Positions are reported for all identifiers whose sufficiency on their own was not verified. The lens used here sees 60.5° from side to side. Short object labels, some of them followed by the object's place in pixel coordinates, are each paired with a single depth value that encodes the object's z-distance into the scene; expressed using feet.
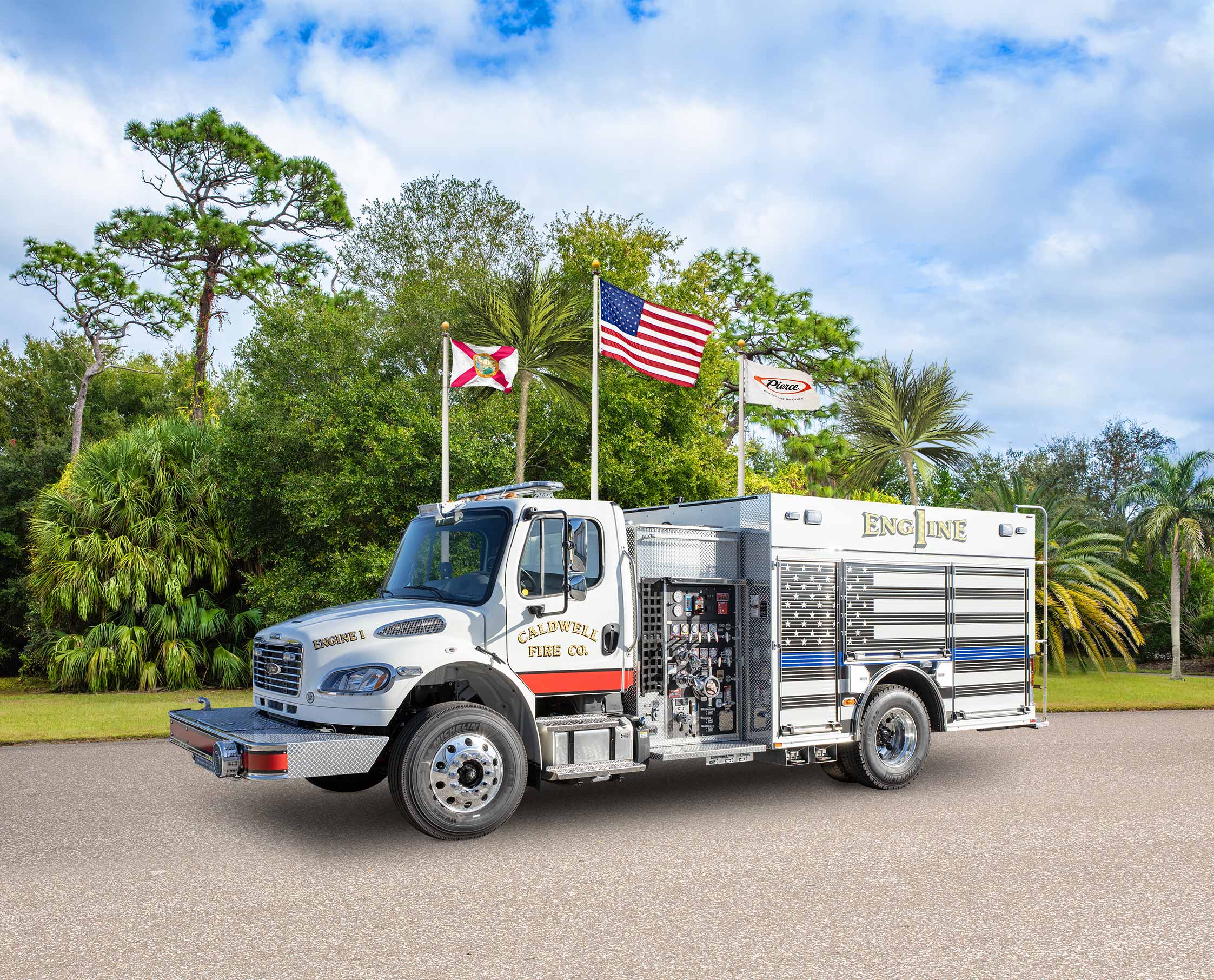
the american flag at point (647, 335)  51.75
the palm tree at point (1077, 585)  76.23
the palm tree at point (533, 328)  60.75
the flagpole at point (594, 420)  42.91
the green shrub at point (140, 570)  67.77
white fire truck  24.88
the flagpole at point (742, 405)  48.93
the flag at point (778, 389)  50.39
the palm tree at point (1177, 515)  83.51
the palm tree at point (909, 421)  71.61
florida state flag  50.60
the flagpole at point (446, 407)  40.24
